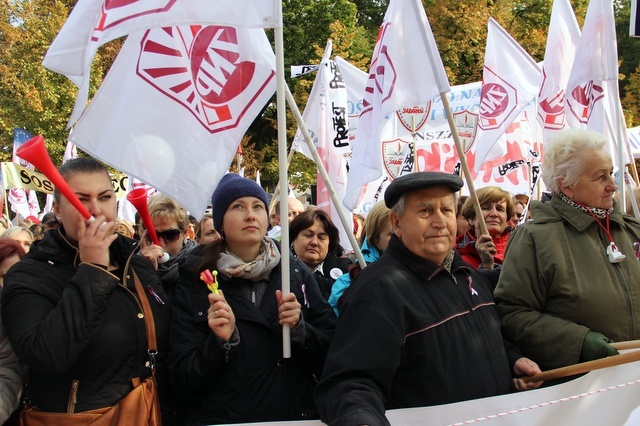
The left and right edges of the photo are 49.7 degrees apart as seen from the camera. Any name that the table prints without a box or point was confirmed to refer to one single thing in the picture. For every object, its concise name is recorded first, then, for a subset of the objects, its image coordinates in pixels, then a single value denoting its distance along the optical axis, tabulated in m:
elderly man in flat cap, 2.39
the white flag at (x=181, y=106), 3.02
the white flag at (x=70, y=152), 11.31
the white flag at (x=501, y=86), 7.30
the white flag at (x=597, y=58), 5.21
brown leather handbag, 2.61
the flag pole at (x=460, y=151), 3.73
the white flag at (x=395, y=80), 4.16
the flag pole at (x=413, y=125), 7.63
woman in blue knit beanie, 2.82
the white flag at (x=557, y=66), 6.77
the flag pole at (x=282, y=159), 2.82
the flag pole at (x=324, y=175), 3.28
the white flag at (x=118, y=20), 2.81
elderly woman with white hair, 2.89
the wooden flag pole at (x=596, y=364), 2.58
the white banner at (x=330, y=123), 7.54
